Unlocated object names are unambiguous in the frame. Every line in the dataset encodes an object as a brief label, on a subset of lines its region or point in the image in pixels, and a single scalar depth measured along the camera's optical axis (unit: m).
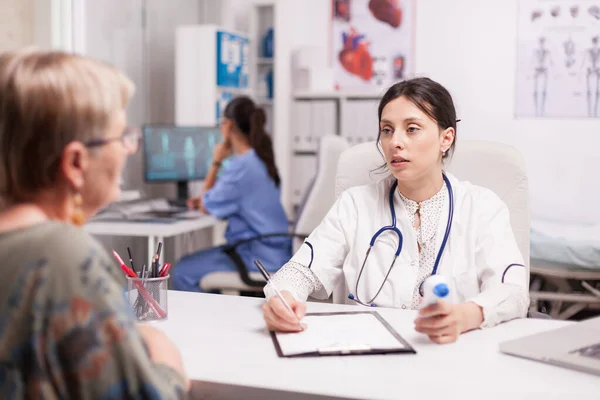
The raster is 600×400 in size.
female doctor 1.64
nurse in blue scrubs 3.24
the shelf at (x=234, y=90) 4.57
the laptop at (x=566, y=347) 1.08
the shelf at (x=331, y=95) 4.46
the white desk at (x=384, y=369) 0.99
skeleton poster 4.68
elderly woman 0.70
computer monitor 3.86
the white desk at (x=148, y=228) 3.04
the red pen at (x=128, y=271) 1.41
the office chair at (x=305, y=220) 2.85
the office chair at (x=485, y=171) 1.79
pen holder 1.37
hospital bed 3.05
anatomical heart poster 5.11
